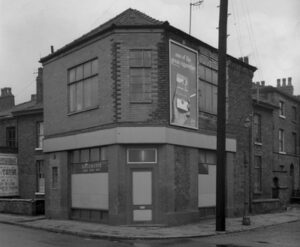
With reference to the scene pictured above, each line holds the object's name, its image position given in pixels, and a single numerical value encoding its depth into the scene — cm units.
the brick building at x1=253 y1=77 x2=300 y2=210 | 3472
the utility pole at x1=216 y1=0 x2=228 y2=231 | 1834
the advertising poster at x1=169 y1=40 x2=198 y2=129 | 2042
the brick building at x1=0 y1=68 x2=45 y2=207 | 3300
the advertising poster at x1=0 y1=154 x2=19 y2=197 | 3309
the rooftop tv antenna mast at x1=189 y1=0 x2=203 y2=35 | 2587
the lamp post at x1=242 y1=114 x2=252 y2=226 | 2103
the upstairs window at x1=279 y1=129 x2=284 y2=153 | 4027
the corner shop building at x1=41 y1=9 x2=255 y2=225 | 1978
